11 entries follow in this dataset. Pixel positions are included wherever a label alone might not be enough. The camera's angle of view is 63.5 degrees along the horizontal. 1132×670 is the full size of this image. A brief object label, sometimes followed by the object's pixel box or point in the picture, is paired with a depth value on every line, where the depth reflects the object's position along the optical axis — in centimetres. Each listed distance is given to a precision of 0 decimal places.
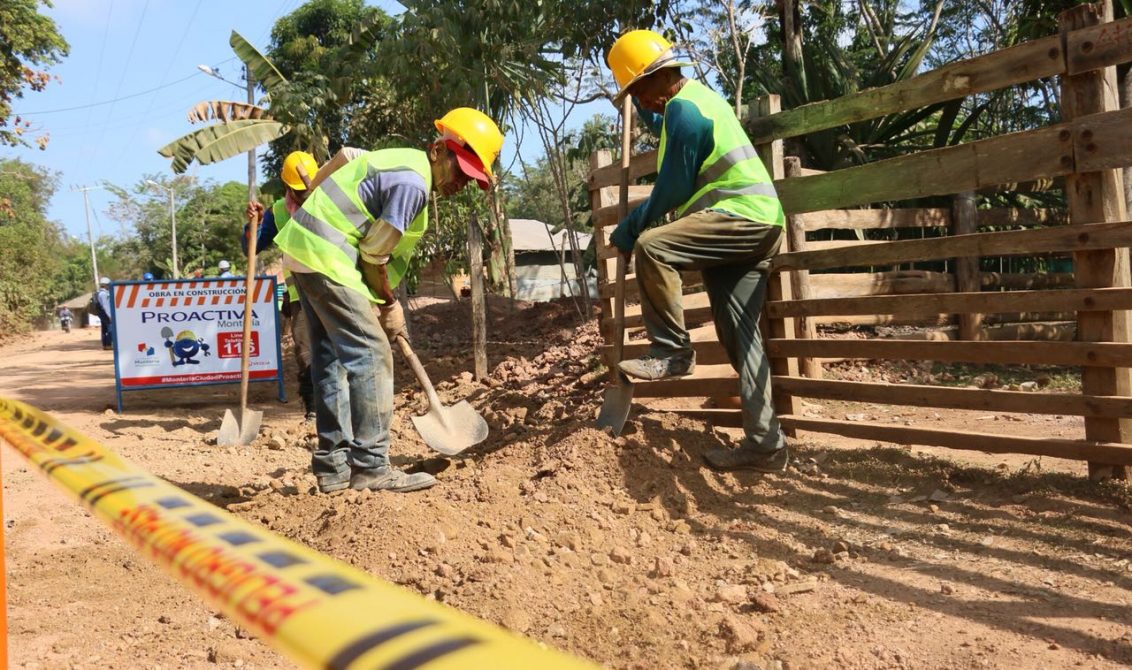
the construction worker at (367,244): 457
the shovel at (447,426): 533
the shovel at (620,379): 475
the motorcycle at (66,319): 3915
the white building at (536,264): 3056
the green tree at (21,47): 2147
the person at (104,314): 1828
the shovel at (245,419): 723
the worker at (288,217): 752
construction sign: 934
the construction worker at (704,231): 445
